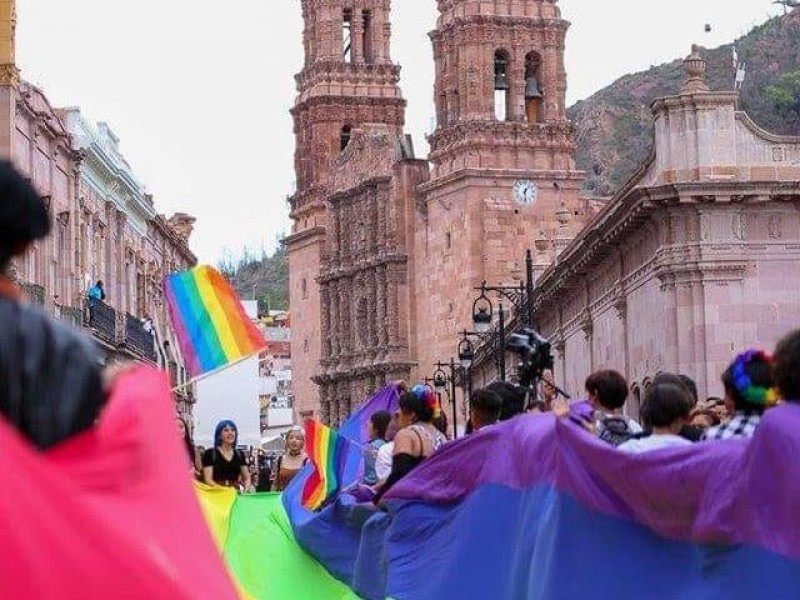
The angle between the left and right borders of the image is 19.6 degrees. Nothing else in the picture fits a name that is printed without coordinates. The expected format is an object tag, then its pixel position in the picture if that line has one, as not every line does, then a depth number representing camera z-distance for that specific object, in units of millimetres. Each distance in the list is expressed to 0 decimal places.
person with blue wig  17422
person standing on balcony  51281
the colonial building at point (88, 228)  45125
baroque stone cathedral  81688
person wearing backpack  10703
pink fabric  4707
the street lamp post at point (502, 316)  36938
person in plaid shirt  9422
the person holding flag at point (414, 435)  13570
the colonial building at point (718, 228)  36219
